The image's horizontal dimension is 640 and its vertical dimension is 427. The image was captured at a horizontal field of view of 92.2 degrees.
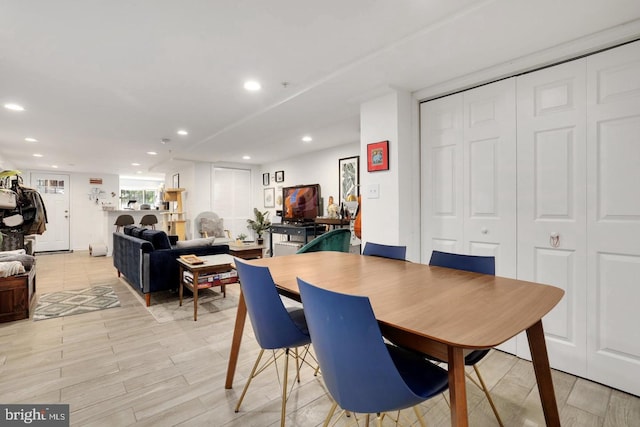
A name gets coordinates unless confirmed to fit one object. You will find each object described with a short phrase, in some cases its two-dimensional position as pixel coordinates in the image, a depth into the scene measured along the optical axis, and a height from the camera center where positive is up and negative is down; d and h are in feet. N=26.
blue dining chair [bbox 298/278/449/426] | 3.01 -1.52
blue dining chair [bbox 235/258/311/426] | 4.52 -1.58
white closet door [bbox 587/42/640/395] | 6.25 -0.21
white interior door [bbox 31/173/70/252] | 27.53 +0.23
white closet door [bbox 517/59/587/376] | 6.91 +0.24
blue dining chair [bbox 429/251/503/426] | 5.49 -1.04
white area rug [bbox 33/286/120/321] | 10.86 -3.53
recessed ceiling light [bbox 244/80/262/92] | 9.21 +3.83
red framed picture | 9.58 +1.68
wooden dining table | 2.88 -1.12
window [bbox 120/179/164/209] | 33.60 +2.18
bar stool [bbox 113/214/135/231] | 23.22 -0.69
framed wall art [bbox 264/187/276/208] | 24.20 +1.01
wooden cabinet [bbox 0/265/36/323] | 9.87 -2.79
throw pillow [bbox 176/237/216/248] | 12.45 -1.34
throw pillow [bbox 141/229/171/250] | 11.81 -1.11
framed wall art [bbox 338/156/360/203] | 17.12 +1.86
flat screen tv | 19.65 +0.44
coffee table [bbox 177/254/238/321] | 10.27 -2.12
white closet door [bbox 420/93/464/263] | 8.97 +1.03
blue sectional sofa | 11.35 -1.81
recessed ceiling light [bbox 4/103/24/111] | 10.72 +3.72
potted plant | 23.66 -1.03
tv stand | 18.12 -1.21
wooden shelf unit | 23.85 -0.44
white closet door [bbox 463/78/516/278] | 7.94 +0.94
